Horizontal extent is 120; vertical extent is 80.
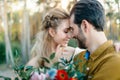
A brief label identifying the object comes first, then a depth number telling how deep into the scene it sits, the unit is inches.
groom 35.5
